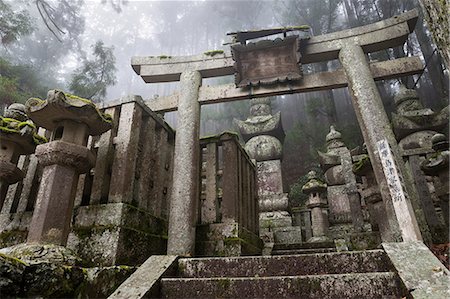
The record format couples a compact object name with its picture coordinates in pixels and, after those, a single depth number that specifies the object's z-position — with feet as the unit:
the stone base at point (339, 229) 28.33
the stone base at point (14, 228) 13.08
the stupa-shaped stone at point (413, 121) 37.76
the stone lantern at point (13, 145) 11.80
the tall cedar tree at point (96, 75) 52.80
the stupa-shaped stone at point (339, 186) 22.33
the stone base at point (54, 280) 6.47
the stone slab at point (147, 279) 8.38
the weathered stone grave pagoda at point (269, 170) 26.08
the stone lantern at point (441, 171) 17.42
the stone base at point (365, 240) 17.37
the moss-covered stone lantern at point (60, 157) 9.77
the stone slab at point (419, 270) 7.00
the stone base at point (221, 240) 14.23
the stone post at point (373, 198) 16.52
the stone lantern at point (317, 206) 25.43
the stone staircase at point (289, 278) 7.95
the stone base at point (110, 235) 11.03
